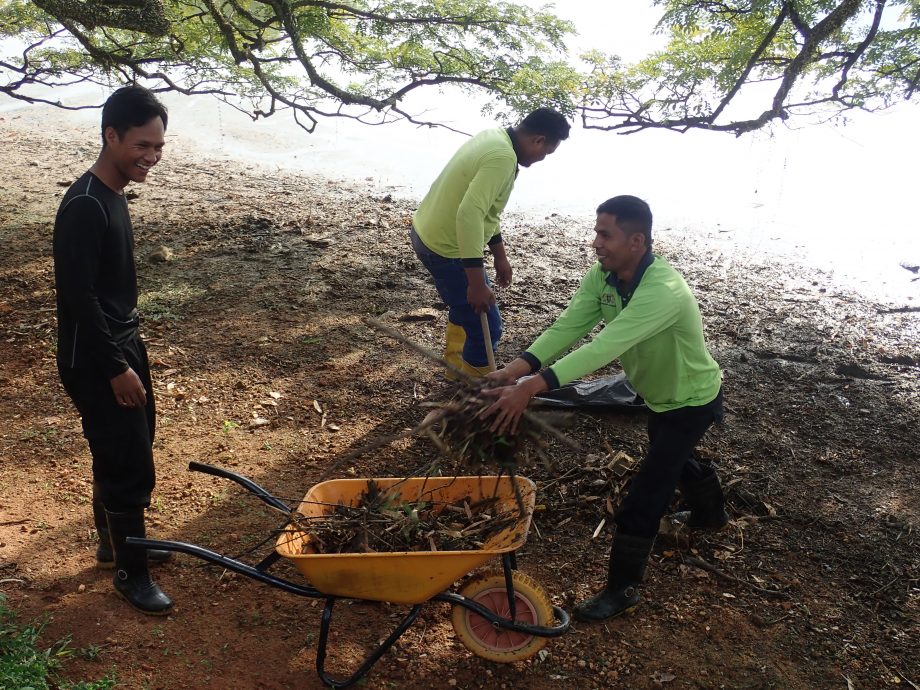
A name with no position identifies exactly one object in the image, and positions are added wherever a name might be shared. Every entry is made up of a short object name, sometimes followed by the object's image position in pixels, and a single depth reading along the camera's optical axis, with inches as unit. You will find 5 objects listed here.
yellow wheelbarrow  99.1
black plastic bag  189.0
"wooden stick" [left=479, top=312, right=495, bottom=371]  176.1
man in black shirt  104.7
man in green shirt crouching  108.7
